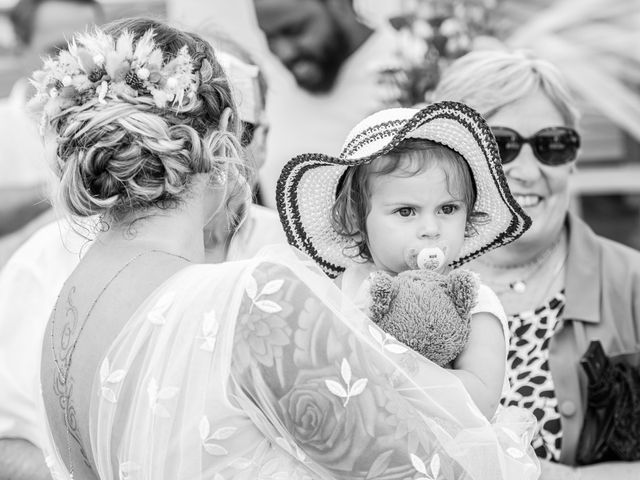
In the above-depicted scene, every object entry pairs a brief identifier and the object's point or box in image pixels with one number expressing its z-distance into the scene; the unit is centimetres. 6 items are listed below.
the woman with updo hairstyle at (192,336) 161
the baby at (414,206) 206
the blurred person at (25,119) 554
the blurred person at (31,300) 298
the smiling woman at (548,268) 279
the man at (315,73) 497
